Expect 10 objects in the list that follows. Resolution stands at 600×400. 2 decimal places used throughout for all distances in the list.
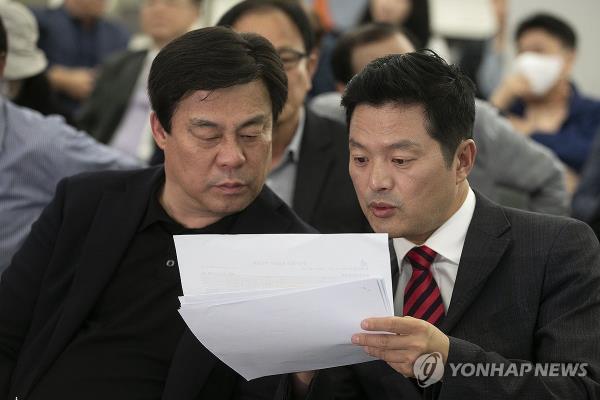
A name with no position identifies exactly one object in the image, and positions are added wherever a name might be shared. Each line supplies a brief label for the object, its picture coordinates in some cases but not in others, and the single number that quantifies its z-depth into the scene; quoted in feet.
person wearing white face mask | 28.43
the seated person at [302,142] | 18.30
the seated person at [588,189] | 21.95
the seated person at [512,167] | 20.51
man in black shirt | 13.87
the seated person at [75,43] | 33.58
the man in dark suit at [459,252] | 11.79
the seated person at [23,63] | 21.29
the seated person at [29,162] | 18.34
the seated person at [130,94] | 28.86
